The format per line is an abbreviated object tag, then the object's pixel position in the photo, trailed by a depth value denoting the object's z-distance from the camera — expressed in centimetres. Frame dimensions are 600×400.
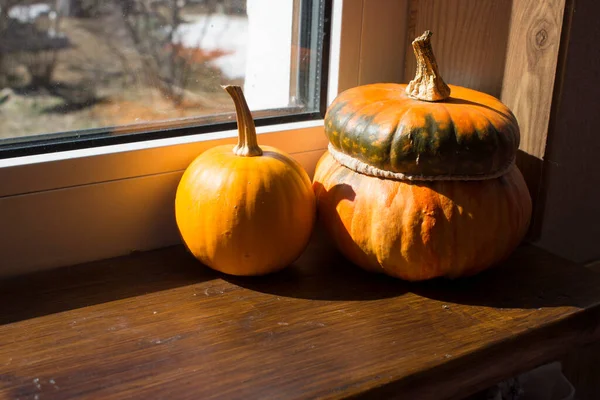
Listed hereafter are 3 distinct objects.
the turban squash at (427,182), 90
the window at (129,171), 97
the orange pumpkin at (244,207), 93
